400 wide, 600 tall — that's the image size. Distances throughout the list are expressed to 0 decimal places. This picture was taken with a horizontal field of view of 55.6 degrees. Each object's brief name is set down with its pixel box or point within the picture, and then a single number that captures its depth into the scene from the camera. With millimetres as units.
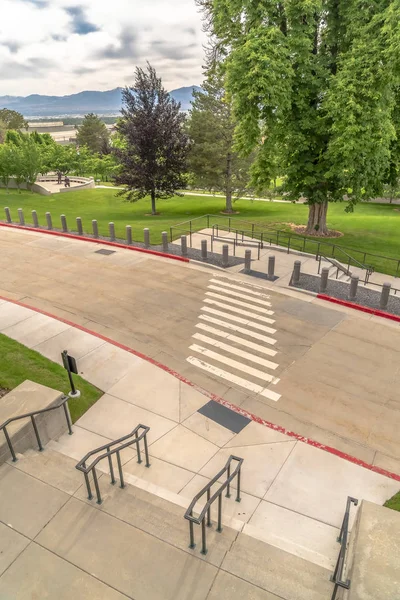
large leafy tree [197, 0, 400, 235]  17516
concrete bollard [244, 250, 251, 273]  18297
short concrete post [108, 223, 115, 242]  22469
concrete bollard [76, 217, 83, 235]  23844
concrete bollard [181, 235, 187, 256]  19953
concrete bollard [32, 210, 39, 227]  25891
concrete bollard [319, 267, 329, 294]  15719
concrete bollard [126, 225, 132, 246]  21859
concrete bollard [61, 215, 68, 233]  24700
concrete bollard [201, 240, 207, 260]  19494
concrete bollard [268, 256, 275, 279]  17422
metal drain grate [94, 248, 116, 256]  20925
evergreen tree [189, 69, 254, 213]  31219
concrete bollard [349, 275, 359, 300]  15188
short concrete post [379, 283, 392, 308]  14375
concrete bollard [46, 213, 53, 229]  25230
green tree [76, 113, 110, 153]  100938
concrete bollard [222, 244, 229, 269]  18656
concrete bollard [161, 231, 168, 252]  20344
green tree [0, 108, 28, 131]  123669
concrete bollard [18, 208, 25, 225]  25984
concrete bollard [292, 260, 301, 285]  16547
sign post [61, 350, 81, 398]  8227
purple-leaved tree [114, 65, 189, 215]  28359
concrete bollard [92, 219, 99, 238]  23000
